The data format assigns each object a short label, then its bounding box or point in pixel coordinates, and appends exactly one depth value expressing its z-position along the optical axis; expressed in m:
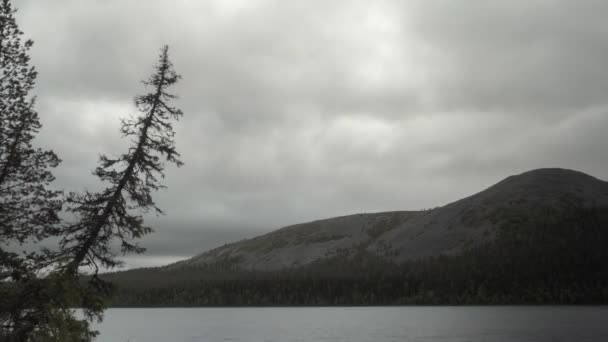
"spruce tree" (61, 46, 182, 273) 32.75
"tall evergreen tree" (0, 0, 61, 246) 27.58
